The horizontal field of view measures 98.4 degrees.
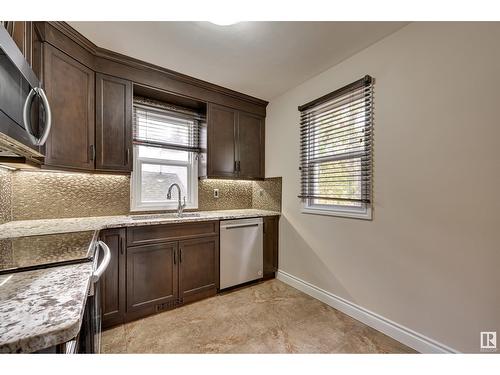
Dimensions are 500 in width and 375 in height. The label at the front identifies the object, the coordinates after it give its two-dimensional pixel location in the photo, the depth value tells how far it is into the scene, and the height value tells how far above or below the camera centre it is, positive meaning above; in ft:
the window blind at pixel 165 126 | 8.10 +2.51
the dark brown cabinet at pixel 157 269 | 6.09 -2.56
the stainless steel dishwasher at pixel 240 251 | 8.11 -2.49
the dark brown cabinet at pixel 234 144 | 8.84 +1.94
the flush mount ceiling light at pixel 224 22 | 4.96 +3.89
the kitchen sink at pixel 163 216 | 7.52 -1.05
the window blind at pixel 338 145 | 6.32 +1.43
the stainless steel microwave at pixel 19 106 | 2.37 +1.10
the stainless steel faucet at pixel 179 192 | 8.31 -0.38
